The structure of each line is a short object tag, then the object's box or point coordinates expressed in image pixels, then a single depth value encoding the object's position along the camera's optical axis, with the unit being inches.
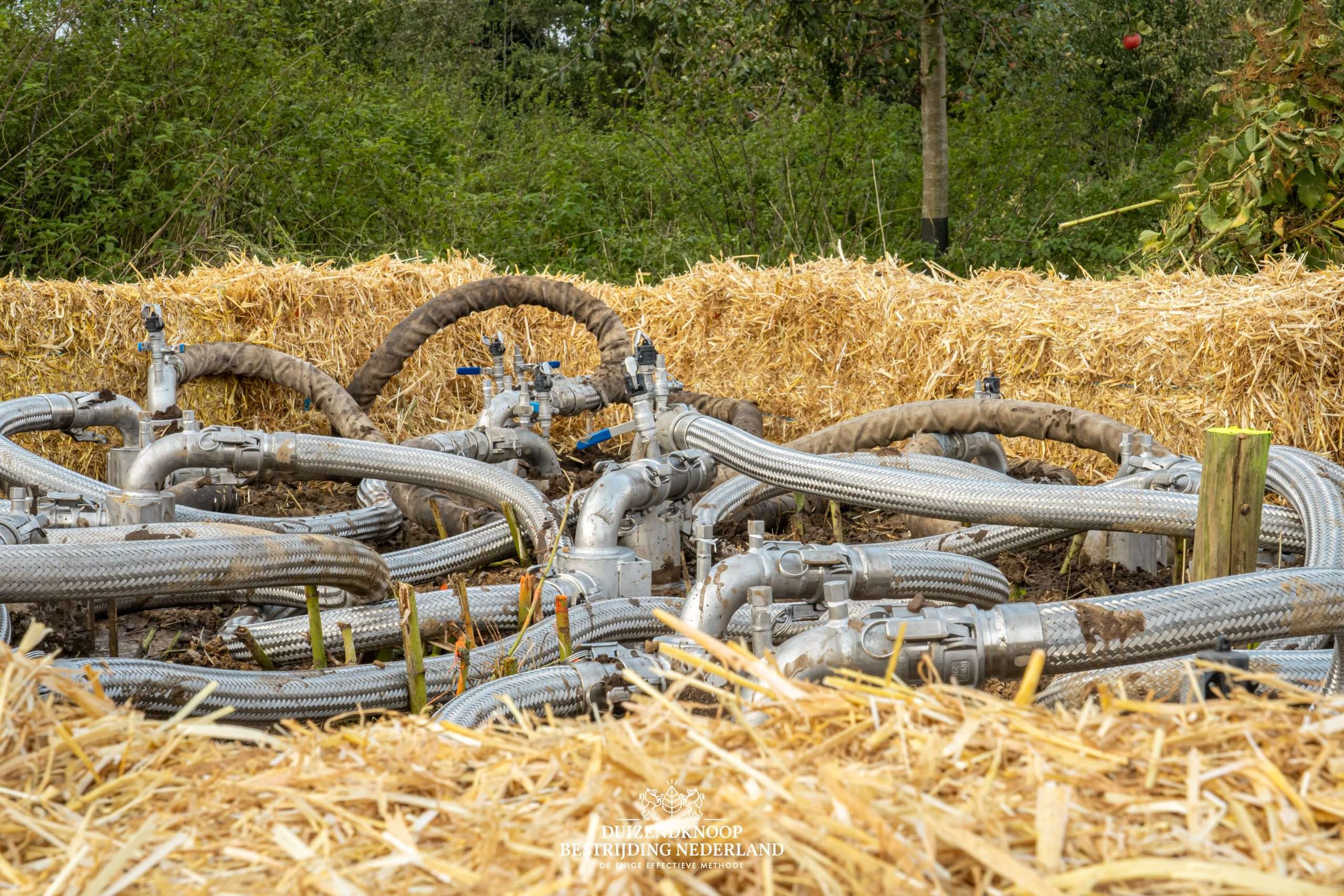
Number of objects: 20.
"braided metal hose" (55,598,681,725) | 119.7
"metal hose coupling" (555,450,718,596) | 165.8
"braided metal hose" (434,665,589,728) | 110.3
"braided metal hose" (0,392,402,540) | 199.2
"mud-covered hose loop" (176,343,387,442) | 267.1
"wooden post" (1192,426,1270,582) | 140.1
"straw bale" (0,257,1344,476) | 220.8
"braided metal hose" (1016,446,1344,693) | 108.0
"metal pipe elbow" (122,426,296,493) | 193.6
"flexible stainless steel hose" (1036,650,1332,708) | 117.8
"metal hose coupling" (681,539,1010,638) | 123.1
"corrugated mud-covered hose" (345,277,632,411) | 284.2
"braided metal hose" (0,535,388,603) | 124.3
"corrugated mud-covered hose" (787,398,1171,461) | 215.2
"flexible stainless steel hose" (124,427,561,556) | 193.3
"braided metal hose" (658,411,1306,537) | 157.3
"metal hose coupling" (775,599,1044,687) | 102.1
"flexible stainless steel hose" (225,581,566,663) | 157.2
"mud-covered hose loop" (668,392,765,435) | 261.4
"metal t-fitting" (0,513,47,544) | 150.5
